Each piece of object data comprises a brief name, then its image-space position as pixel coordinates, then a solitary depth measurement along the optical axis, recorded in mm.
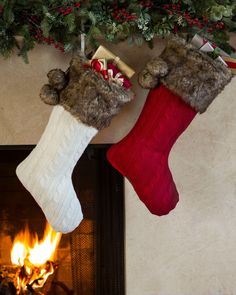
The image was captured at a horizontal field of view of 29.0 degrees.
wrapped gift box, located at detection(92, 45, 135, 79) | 1423
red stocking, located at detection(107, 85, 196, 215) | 1421
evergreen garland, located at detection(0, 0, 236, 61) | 1396
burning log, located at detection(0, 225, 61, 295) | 1831
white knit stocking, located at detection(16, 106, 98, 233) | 1412
